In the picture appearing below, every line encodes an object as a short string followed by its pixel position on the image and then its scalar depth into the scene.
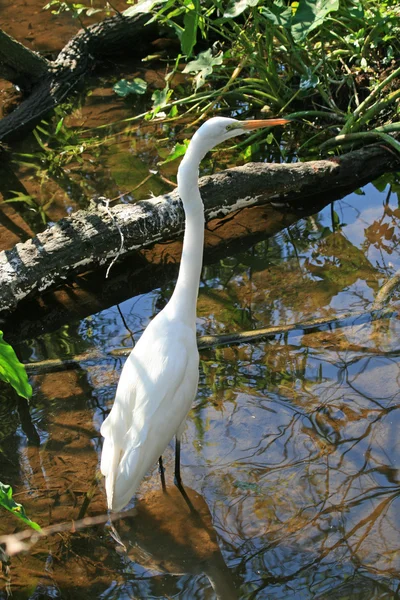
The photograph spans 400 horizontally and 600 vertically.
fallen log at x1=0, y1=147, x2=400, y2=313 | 8.09
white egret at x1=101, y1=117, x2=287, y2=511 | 5.42
